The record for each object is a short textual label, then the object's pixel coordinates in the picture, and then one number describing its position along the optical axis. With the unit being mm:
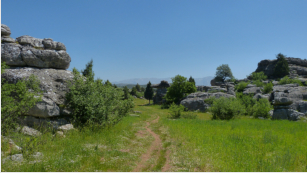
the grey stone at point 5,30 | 15575
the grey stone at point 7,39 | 15070
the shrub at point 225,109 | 27547
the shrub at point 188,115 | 29614
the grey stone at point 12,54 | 14680
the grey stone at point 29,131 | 11714
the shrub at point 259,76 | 76206
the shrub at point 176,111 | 30891
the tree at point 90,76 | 17178
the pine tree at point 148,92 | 83312
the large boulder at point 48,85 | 13188
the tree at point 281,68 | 73812
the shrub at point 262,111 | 30203
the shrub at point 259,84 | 59794
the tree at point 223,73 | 108138
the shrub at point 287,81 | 55700
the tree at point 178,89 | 60188
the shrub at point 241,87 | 60750
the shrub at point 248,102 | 34756
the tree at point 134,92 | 107188
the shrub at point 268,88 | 50084
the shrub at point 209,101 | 38256
